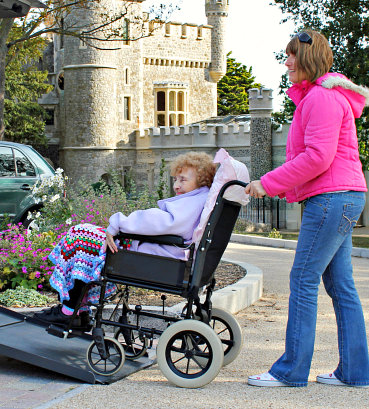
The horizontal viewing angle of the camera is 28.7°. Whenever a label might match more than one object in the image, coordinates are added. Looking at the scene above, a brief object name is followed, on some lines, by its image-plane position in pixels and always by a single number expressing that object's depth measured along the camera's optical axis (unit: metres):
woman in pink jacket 3.44
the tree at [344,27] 19.86
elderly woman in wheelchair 3.60
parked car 8.47
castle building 34.75
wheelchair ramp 3.58
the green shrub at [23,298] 5.38
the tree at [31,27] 13.60
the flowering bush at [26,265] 5.85
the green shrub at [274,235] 15.49
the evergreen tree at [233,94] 50.59
